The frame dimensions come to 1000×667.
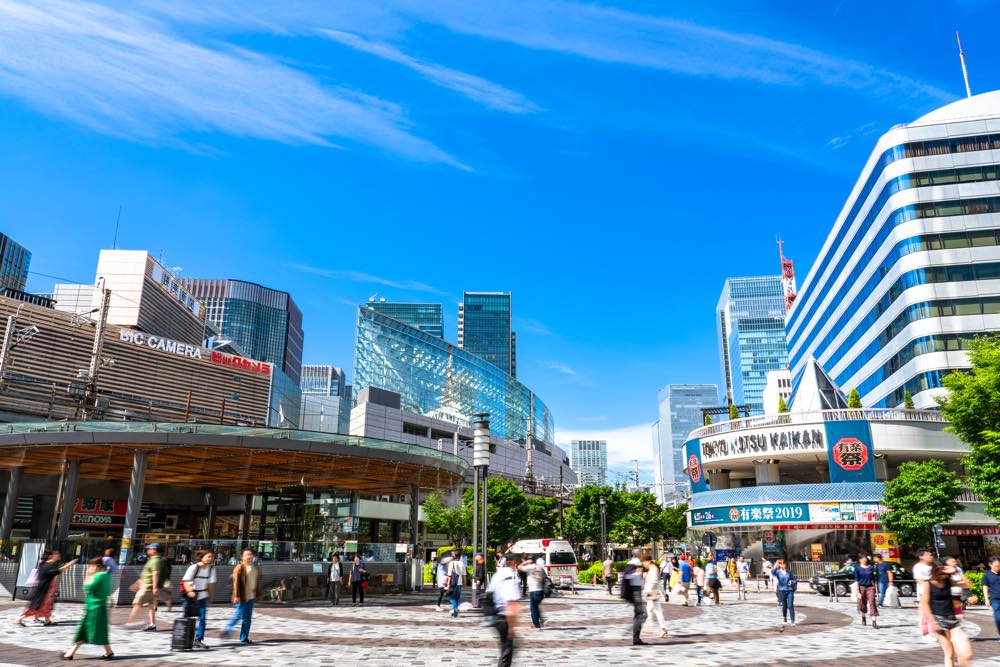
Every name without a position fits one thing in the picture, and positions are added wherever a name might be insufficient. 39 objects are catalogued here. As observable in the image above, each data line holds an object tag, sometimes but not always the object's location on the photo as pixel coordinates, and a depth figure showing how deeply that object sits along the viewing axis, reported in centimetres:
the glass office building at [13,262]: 17291
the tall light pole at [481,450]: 2272
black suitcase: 1284
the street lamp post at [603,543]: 4633
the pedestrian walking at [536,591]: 1711
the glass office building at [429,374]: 13200
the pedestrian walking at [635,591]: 1453
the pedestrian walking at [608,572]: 3103
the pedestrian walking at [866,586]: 1777
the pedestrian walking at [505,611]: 995
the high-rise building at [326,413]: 15350
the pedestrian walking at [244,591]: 1426
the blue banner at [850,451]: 4256
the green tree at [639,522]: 6019
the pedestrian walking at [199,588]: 1355
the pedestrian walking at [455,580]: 2012
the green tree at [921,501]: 3588
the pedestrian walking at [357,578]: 2359
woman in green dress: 1162
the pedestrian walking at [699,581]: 2661
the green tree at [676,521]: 7897
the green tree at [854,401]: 4850
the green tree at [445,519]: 6384
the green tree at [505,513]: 5525
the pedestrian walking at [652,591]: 1583
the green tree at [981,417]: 2827
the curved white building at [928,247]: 5497
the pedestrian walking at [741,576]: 2971
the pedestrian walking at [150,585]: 1554
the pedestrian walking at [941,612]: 988
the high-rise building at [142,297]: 11519
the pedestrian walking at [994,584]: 1302
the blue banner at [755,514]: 4281
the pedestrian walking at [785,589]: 1769
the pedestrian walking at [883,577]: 2552
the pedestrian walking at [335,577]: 2295
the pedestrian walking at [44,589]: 1553
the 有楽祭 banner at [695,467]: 4950
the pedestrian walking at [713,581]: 2618
